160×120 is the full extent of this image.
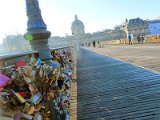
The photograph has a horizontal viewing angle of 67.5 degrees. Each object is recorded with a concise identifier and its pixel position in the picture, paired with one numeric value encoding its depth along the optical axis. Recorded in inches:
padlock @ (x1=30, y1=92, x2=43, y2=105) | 54.1
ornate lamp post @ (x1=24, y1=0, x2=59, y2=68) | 81.0
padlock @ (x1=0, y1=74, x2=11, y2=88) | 46.3
